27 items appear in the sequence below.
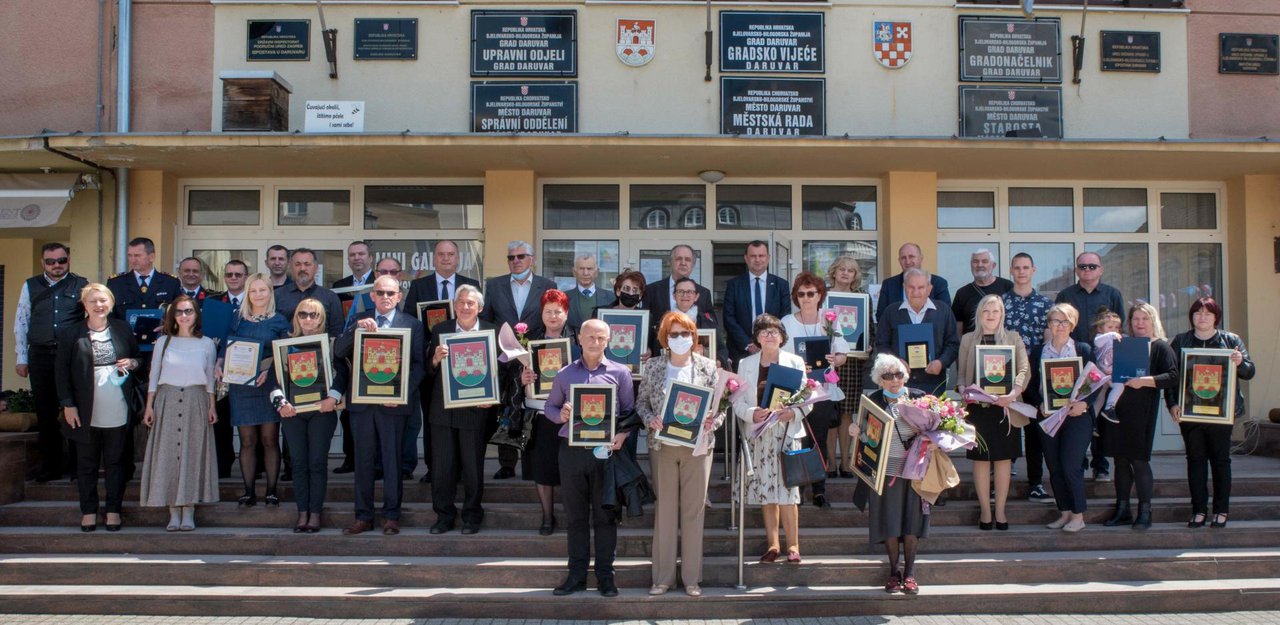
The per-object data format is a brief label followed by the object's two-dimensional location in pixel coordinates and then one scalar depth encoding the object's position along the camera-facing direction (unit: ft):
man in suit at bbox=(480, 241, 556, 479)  25.11
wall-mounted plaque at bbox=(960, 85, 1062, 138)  32.96
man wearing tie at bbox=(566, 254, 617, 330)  25.80
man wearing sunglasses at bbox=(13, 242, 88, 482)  25.66
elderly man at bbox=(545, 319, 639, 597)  20.47
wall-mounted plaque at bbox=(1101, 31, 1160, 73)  33.35
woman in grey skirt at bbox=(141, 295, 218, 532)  23.34
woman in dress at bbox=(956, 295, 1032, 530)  23.38
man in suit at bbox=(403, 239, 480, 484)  26.40
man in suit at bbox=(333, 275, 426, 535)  22.99
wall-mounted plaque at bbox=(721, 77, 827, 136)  32.53
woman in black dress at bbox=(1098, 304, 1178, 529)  23.39
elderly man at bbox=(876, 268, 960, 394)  23.91
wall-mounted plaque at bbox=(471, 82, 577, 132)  32.53
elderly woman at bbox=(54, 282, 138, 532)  23.54
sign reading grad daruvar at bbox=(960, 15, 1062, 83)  33.06
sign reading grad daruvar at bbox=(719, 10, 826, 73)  32.73
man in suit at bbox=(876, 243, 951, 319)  26.73
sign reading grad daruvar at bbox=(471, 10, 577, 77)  32.73
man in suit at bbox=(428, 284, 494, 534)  22.84
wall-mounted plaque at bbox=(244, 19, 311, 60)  32.86
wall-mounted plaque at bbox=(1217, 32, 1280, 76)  33.60
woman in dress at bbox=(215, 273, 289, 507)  23.62
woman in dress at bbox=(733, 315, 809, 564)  21.36
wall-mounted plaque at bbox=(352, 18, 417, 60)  32.89
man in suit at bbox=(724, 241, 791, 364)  26.73
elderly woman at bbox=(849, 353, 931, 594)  20.61
